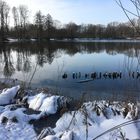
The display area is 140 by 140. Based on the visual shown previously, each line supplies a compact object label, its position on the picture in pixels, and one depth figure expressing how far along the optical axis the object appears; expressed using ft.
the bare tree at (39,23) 129.92
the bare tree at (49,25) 132.32
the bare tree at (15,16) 139.47
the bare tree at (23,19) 132.90
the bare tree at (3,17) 116.70
